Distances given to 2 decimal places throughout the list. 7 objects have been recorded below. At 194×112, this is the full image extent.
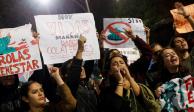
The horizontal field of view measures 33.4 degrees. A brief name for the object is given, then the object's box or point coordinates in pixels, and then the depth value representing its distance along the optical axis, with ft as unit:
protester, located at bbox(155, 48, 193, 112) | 11.31
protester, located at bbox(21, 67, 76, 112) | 10.46
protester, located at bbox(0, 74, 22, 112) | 11.19
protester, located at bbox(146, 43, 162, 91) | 11.99
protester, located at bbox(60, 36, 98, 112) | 10.79
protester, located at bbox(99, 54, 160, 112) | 10.68
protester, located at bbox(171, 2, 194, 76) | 12.58
